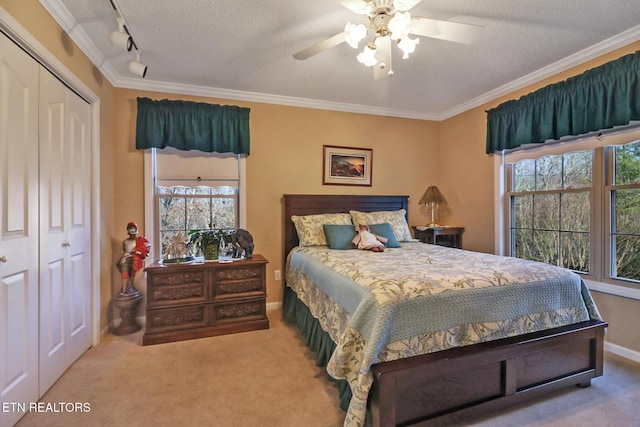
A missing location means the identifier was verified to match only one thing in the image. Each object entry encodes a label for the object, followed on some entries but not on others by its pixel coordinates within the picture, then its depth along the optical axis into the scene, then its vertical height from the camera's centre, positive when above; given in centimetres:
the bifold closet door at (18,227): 154 -8
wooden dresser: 264 -82
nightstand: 379 -30
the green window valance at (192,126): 303 +93
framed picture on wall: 374 +62
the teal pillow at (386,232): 309 -21
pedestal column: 278 -95
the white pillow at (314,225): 319 -13
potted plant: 299 -29
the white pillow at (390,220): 341 -8
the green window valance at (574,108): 223 +94
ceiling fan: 162 +107
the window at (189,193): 317 +22
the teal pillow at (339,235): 299 -23
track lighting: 195 +126
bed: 146 -74
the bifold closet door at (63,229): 189 -12
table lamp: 407 +21
